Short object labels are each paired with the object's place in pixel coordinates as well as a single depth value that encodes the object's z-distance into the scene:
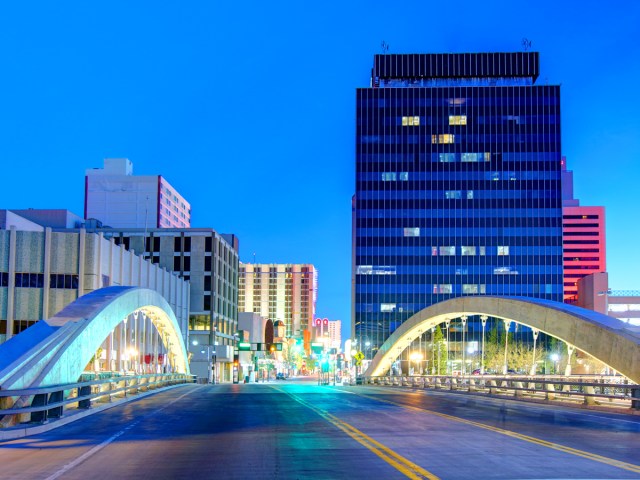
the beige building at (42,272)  64.75
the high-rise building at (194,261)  118.25
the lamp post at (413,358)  129.10
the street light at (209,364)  110.75
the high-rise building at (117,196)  186.62
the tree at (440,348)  124.85
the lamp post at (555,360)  105.29
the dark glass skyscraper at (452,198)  148.38
